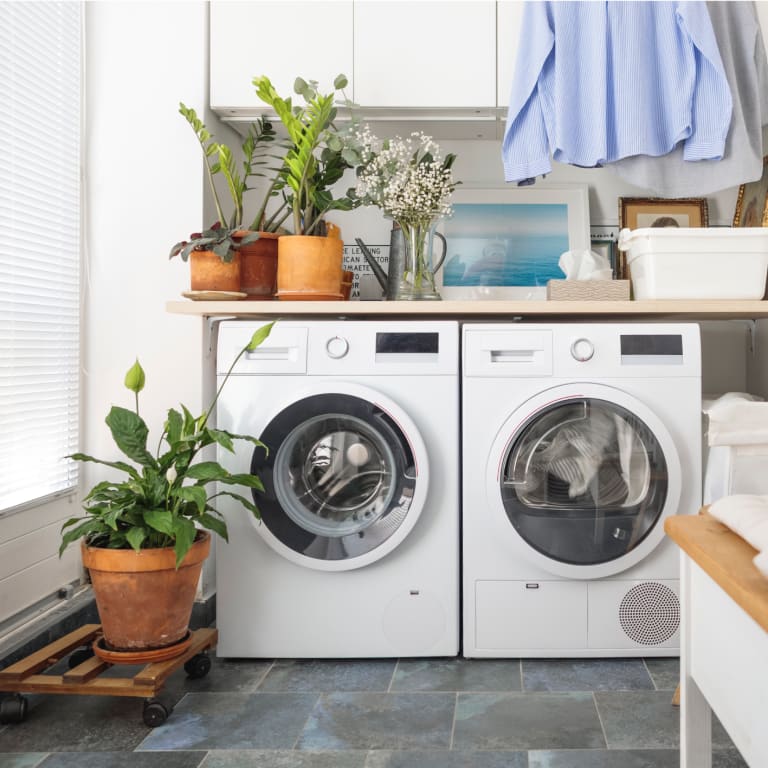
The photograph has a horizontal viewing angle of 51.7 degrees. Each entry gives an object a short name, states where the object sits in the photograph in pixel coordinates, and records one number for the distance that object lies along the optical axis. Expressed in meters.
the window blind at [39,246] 2.02
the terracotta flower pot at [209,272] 2.20
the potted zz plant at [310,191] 2.19
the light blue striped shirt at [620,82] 2.25
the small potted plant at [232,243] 2.18
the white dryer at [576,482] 2.03
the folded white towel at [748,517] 0.84
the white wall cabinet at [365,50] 2.47
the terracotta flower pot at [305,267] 2.23
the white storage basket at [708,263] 2.16
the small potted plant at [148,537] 1.80
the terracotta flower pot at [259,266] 2.31
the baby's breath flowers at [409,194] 2.25
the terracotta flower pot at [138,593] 1.81
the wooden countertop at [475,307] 2.12
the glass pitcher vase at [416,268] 2.33
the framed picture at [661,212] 2.81
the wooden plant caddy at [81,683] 1.73
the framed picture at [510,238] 2.76
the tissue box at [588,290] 2.20
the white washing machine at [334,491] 2.06
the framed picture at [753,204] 2.52
